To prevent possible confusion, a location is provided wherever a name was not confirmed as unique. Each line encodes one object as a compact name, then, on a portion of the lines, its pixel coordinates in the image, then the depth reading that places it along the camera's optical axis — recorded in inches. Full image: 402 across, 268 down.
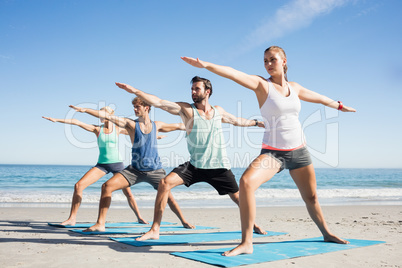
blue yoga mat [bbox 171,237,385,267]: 140.2
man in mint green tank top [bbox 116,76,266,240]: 176.6
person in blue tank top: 217.9
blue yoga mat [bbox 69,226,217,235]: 216.2
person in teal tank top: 248.1
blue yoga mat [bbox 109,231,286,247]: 178.5
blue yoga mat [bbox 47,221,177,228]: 246.7
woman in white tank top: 143.9
